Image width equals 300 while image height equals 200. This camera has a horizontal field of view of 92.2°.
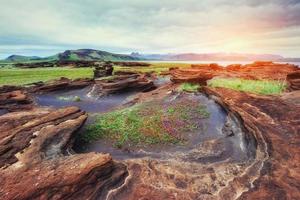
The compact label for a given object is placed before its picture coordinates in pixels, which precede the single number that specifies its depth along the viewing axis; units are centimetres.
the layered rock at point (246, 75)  1675
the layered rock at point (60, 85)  1997
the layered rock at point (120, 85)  1853
